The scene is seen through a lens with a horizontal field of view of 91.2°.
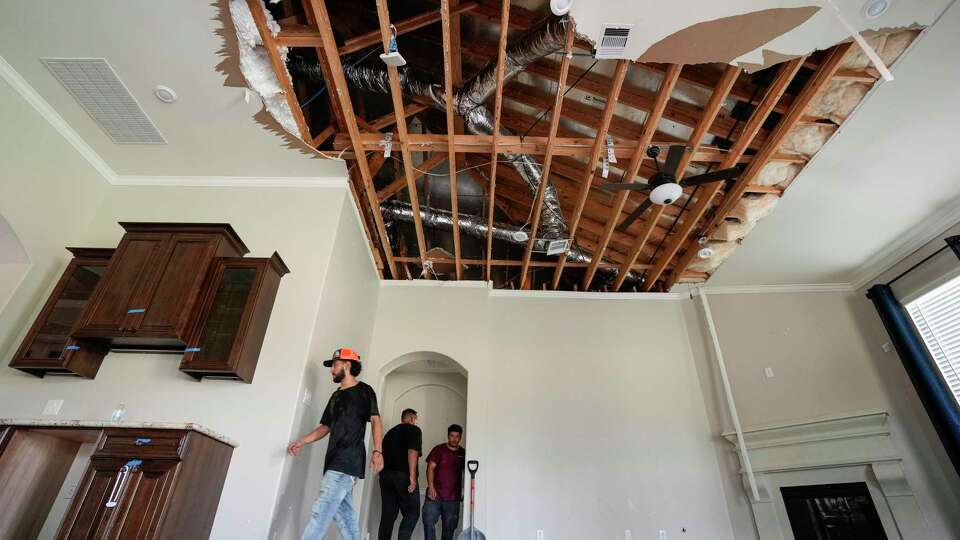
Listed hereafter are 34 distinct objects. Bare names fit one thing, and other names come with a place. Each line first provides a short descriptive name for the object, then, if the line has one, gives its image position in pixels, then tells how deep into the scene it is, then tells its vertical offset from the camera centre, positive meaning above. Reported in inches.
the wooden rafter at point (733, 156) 134.2 +120.8
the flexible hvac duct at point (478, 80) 133.8 +134.1
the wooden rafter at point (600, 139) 136.3 +122.2
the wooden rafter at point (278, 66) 121.7 +119.2
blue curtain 149.1 +57.8
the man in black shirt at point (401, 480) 181.9 +25.3
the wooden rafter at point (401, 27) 142.6 +136.3
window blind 157.5 +71.6
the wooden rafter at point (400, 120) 120.4 +122.5
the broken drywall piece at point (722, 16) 113.4 +118.6
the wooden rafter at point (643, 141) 137.9 +122.2
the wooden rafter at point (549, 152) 128.9 +123.1
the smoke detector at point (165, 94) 145.0 +121.2
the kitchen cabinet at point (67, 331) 136.9 +55.7
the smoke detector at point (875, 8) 107.8 +110.7
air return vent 137.7 +121.0
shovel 180.4 +9.1
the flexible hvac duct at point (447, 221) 222.1 +136.2
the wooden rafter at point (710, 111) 134.7 +120.9
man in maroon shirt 189.6 +24.3
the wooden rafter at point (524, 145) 167.6 +126.7
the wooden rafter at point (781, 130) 128.3 +118.4
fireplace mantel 157.8 +32.5
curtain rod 149.9 +88.7
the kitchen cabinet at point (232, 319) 133.9 +59.1
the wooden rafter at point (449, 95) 121.8 +121.1
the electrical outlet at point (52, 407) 138.9 +35.4
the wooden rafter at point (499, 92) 119.1 +121.5
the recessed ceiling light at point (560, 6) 116.3 +117.1
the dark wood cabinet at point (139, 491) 87.5 +9.7
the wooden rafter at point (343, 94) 122.1 +121.5
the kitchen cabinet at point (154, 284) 135.0 +67.8
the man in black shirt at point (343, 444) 121.7 +25.7
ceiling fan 141.9 +103.6
